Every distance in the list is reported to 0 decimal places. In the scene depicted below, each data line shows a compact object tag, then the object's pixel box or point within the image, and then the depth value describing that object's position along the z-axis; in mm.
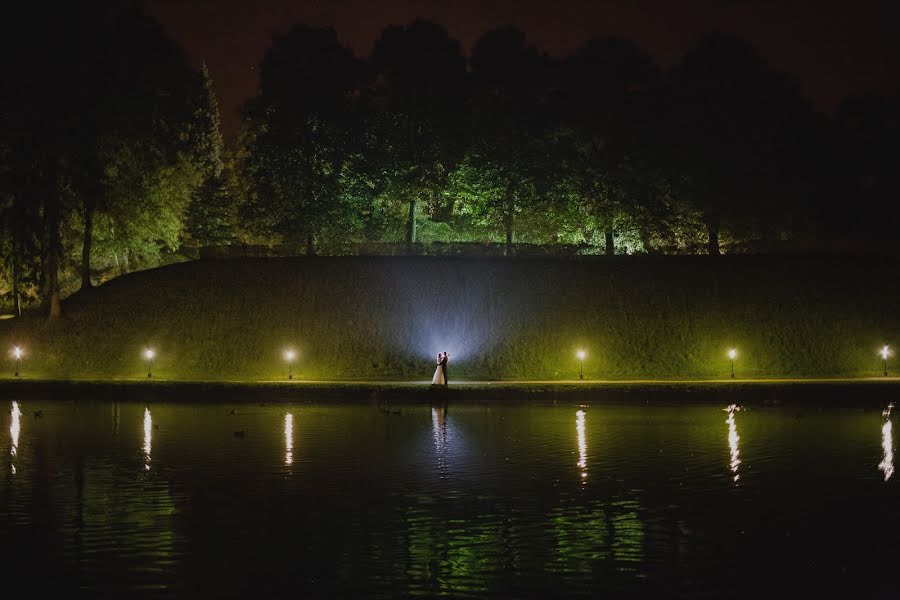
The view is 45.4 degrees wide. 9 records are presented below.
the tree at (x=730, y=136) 64438
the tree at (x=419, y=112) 66188
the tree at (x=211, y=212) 84188
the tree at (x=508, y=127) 65938
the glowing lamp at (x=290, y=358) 50062
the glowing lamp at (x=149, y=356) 49691
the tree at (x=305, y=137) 65688
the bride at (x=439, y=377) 44562
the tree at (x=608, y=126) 64500
